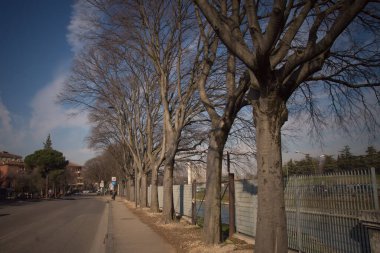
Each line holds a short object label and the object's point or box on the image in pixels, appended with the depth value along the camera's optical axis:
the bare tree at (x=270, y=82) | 6.14
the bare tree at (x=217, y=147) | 10.22
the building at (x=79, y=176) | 178.62
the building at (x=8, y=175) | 58.12
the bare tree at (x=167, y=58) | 15.40
